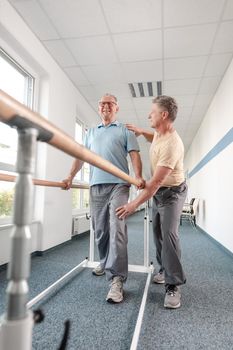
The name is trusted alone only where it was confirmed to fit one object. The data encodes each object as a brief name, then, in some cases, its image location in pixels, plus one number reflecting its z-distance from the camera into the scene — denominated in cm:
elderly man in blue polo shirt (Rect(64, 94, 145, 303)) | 172
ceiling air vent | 402
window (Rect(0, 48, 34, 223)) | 252
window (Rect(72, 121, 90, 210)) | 476
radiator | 411
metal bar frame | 206
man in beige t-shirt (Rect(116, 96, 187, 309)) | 159
